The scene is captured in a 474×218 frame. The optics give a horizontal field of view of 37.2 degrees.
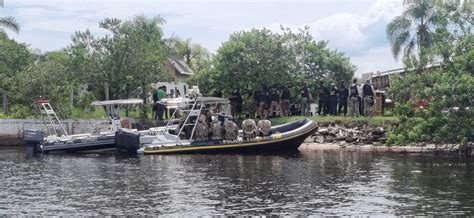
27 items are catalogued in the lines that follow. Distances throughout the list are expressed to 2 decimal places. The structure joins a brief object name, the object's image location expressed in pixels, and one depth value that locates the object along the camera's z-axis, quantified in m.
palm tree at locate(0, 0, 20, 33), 50.62
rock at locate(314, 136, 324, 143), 34.33
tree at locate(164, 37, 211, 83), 75.94
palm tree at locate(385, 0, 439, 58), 46.03
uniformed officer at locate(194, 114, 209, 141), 31.80
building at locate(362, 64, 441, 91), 43.48
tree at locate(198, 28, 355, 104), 40.41
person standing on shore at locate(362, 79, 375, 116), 35.14
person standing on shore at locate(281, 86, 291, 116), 38.28
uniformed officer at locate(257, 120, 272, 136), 31.34
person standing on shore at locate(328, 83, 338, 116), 36.66
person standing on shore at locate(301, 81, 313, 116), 37.06
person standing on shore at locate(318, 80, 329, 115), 36.97
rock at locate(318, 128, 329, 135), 34.61
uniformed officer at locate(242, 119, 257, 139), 31.36
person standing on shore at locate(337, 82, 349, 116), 36.16
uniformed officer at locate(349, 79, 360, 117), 35.19
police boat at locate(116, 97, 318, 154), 30.91
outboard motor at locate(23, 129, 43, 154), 33.59
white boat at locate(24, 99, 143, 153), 32.72
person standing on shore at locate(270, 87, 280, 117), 38.03
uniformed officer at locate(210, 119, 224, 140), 31.62
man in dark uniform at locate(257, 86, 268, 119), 38.00
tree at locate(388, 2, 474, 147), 27.97
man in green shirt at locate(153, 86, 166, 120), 37.47
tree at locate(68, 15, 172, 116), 41.62
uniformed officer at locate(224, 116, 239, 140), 31.20
